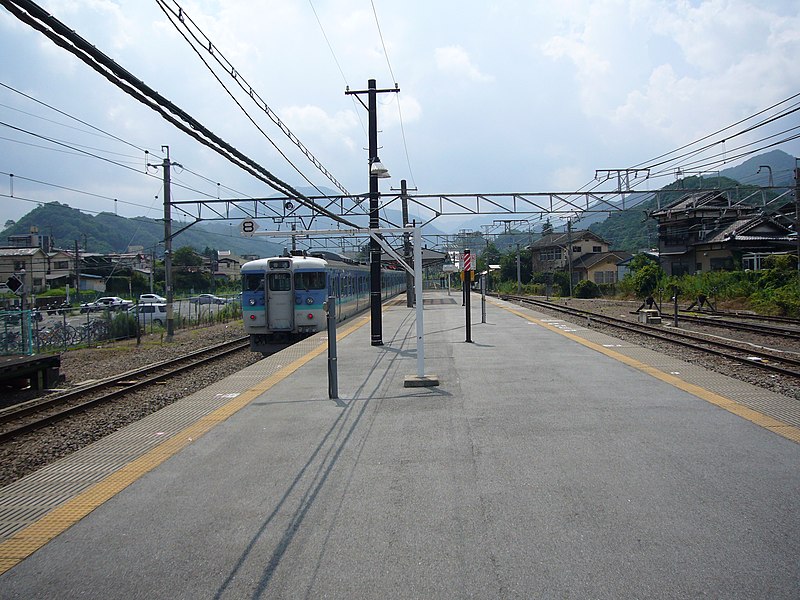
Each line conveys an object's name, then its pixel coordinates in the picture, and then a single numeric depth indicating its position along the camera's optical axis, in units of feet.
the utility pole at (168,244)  72.38
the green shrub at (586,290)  147.43
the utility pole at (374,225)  44.50
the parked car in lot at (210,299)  130.05
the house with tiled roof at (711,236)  130.00
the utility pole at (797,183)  79.40
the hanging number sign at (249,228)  30.96
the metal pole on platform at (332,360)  26.43
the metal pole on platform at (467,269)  51.62
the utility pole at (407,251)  82.17
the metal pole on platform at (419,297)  29.04
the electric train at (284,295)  55.57
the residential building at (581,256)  194.80
